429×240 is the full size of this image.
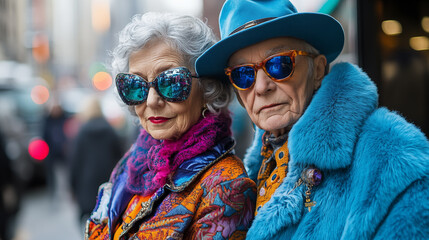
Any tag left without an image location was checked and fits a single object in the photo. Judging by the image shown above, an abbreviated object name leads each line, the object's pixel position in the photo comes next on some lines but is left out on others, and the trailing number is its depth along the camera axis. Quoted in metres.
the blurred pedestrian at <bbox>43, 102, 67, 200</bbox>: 7.55
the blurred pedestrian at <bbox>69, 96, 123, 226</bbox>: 5.22
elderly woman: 1.72
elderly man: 1.36
